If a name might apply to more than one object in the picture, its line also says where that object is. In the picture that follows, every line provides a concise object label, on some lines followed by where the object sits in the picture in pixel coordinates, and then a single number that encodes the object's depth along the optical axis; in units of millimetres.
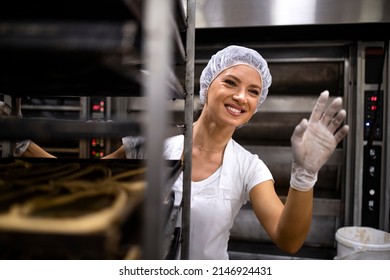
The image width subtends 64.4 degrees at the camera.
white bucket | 1621
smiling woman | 1295
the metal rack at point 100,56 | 486
